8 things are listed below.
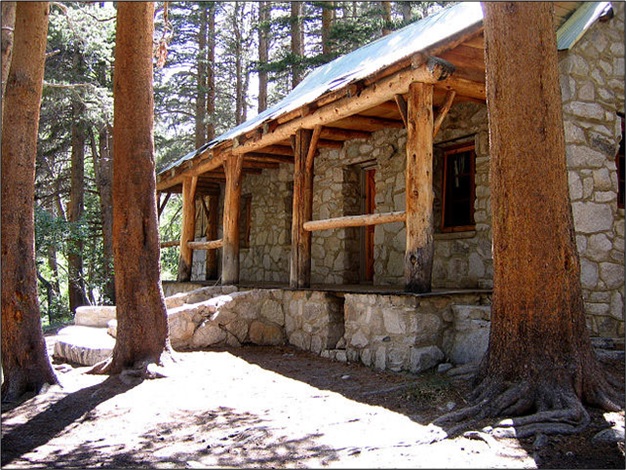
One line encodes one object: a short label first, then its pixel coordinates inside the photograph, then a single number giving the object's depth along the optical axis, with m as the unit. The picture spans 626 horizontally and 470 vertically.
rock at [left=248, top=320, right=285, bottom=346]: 8.99
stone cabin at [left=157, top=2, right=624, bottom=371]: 6.57
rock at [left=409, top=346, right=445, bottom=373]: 6.35
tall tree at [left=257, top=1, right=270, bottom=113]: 17.50
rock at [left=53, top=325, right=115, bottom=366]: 7.48
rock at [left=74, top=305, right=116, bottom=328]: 9.61
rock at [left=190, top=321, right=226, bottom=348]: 8.51
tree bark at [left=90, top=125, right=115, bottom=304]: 16.06
